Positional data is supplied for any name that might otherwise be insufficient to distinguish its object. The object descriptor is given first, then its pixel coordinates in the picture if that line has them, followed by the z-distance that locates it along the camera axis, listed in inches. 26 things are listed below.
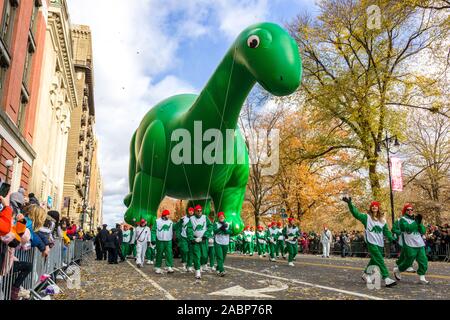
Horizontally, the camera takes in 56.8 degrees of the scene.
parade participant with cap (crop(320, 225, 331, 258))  960.3
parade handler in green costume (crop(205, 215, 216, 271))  461.4
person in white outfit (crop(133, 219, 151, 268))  564.1
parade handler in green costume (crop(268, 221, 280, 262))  728.3
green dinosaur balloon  305.3
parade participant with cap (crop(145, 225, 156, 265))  613.1
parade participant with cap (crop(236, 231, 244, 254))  1151.3
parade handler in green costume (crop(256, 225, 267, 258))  970.5
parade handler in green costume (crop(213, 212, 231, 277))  418.7
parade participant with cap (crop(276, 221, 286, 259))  749.9
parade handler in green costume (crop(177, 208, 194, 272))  447.5
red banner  824.9
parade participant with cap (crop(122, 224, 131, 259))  772.6
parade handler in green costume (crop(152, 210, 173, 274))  454.3
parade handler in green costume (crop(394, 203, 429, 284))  372.2
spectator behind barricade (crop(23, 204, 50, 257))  256.3
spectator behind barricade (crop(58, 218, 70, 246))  470.8
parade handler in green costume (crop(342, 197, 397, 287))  331.3
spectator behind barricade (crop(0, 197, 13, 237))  180.4
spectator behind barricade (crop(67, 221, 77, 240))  640.1
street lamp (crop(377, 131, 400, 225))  848.3
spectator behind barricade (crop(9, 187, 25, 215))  285.0
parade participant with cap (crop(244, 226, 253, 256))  1104.3
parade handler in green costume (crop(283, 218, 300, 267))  591.2
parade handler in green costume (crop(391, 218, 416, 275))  388.5
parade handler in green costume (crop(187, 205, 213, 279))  418.3
